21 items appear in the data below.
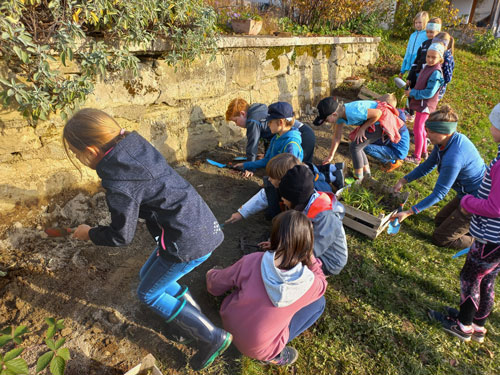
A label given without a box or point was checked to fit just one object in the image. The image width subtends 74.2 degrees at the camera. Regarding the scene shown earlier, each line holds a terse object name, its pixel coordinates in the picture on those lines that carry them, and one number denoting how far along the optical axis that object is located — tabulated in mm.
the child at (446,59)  5160
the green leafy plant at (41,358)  1390
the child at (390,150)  5059
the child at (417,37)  6094
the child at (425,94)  4996
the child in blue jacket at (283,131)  3953
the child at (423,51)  5688
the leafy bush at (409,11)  11359
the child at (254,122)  4539
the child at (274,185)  3131
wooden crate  3770
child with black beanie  2781
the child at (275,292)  2105
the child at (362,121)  4295
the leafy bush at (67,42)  2811
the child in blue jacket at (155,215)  1894
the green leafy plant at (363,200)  3898
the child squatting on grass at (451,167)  3324
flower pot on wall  5316
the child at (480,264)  2475
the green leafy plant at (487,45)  12148
